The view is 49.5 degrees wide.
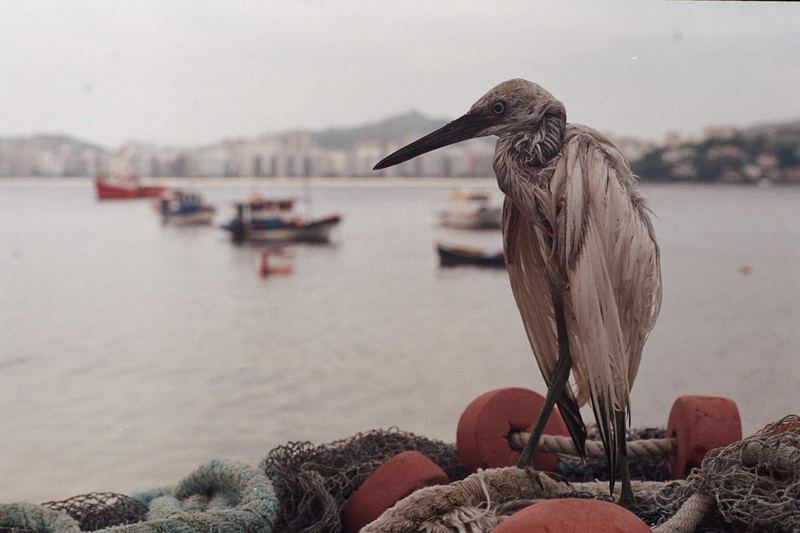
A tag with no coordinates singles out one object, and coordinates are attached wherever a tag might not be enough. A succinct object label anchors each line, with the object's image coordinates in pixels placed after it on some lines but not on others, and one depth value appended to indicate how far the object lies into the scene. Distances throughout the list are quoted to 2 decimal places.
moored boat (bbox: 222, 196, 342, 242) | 27.16
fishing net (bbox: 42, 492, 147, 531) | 2.88
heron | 2.31
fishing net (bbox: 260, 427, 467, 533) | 2.70
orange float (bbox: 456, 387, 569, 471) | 2.91
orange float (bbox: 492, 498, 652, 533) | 1.79
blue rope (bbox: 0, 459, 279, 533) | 2.48
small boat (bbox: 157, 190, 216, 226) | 37.31
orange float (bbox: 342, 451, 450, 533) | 2.61
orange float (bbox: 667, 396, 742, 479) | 2.77
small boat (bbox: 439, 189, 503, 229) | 29.61
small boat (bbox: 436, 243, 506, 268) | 18.70
